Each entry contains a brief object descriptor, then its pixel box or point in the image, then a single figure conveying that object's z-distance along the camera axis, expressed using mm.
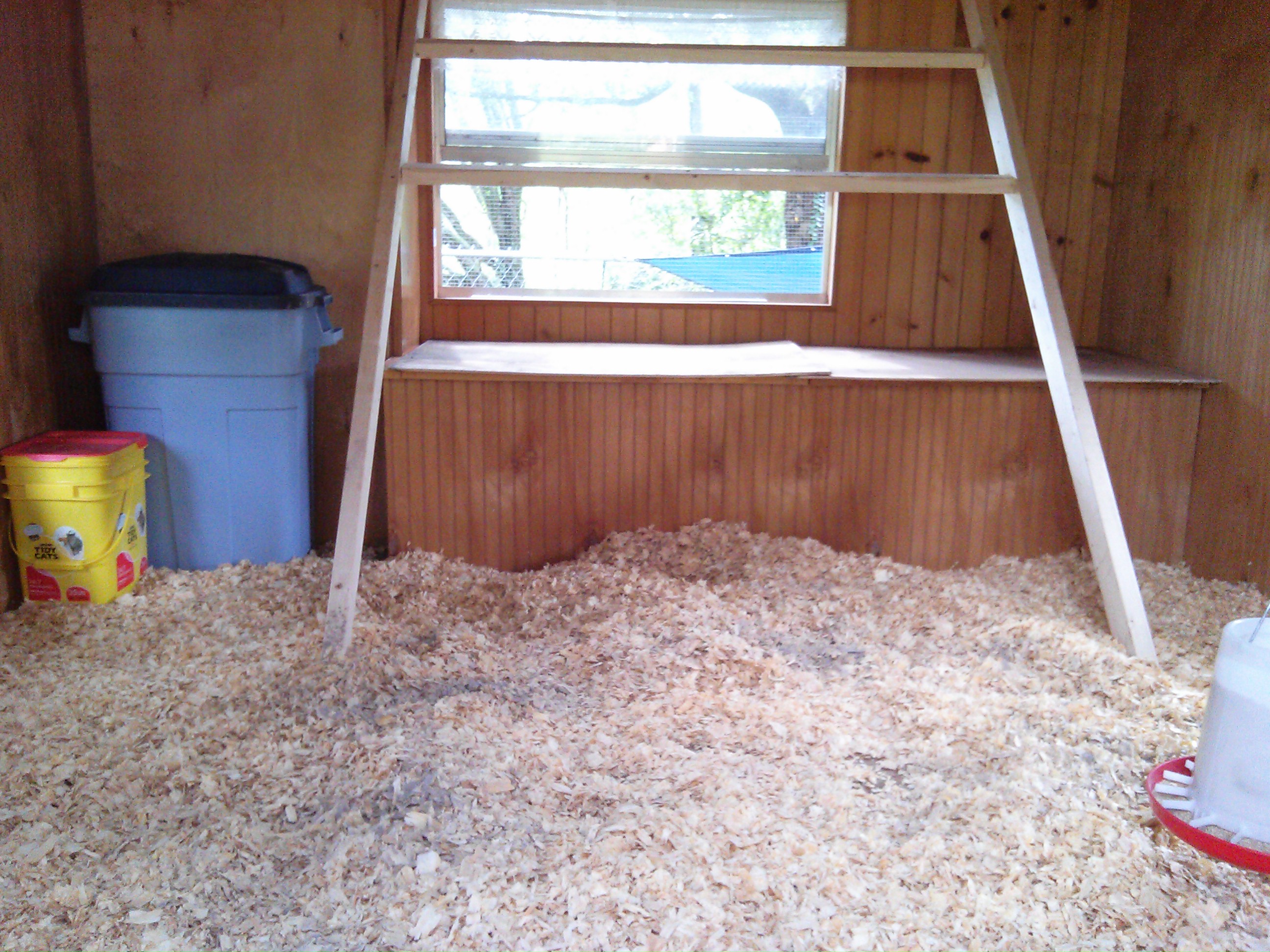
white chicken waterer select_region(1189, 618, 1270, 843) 1555
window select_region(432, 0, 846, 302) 3170
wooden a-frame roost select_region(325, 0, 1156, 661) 2281
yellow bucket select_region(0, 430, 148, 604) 2445
